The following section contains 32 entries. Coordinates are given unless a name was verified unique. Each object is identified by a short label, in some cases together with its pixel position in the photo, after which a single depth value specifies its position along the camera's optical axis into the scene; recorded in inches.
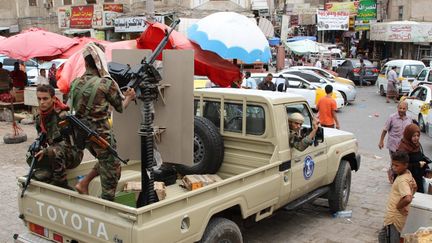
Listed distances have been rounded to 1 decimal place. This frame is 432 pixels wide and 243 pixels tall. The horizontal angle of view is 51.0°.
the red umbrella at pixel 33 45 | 459.8
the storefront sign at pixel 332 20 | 1330.0
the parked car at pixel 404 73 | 815.1
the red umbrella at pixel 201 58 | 279.4
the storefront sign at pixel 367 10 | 1357.3
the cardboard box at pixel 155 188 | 177.9
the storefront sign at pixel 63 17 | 1208.1
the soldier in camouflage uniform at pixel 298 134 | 211.9
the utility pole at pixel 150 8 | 481.1
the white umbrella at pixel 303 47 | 1249.4
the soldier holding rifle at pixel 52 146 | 180.1
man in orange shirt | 383.2
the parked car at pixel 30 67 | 838.2
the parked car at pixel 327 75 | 810.8
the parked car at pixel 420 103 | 523.8
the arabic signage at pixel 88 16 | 1104.8
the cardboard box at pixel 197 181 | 192.9
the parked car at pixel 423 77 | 709.6
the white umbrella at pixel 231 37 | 298.1
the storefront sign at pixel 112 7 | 1107.5
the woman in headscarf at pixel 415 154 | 233.8
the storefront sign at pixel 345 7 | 1341.0
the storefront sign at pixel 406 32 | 1103.0
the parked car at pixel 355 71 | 1063.6
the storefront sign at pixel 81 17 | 1148.5
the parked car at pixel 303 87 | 692.2
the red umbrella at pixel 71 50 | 475.8
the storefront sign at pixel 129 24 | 1020.1
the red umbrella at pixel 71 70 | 356.3
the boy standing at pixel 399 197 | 175.6
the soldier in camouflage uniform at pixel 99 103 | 160.2
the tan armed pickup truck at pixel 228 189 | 147.1
